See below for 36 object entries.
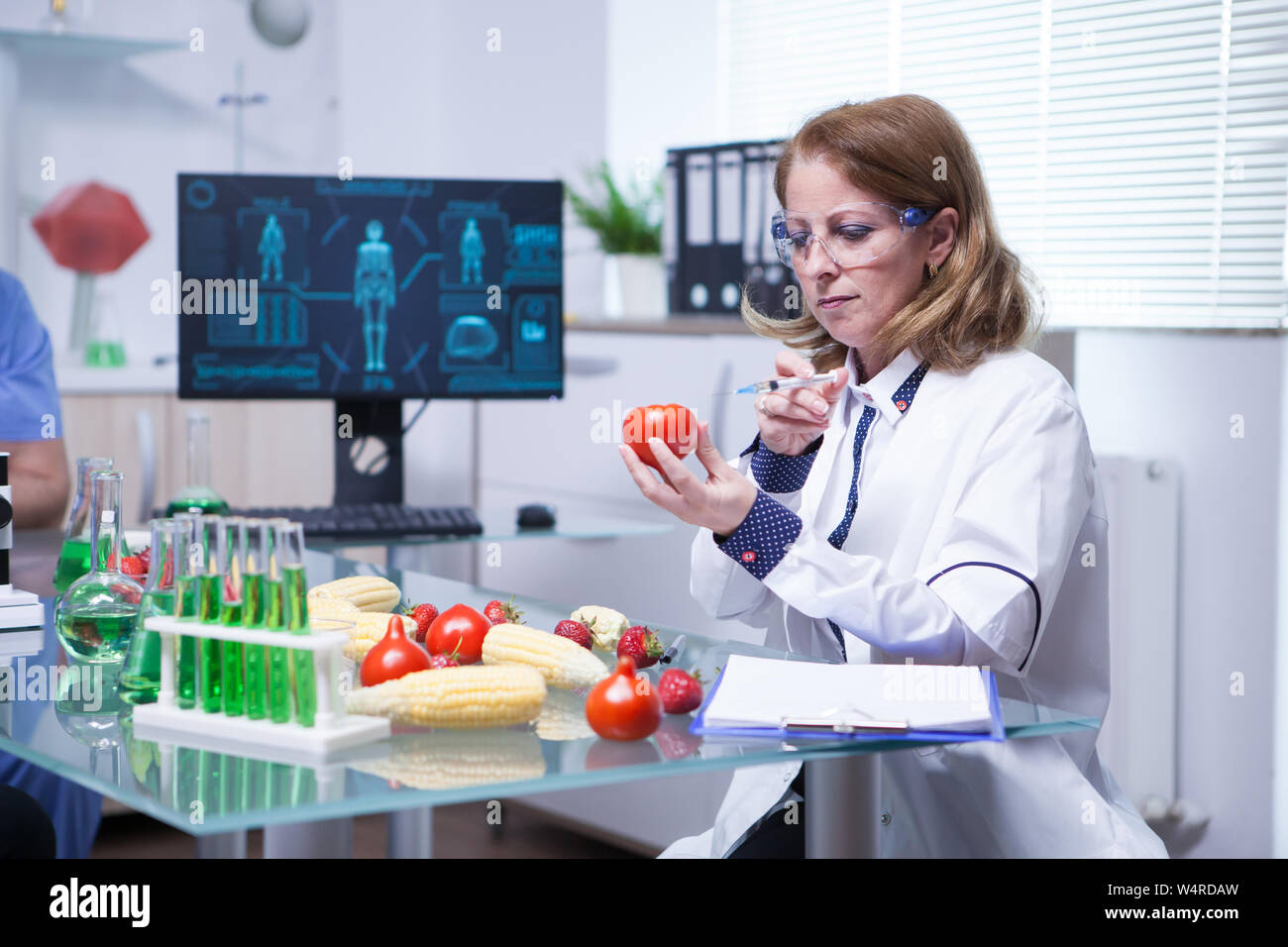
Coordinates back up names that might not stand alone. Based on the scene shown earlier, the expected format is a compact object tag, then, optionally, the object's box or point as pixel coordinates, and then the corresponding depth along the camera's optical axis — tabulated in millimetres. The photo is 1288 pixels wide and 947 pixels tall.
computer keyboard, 2557
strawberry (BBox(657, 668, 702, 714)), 1240
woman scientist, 1479
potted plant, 3527
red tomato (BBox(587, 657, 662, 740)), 1160
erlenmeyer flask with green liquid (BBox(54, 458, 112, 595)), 1739
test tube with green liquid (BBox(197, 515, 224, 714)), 1196
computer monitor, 2723
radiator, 2537
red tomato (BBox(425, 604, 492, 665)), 1390
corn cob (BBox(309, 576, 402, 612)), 1626
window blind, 2555
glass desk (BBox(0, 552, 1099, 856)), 1023
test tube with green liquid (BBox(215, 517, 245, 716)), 1184
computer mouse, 2740
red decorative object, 4055
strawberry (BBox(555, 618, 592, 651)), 1446
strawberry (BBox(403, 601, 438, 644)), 1483
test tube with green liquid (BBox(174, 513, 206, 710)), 1210
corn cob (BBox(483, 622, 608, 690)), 1306
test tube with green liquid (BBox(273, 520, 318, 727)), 1141
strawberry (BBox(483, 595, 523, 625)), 1507
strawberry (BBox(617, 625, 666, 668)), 1409
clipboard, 1143
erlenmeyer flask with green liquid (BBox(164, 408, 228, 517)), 2538
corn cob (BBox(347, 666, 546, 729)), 1186
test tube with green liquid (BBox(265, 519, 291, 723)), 1150
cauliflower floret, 1484
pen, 1432
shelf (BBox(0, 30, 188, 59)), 3973
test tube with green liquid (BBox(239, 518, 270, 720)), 1163
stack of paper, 1179
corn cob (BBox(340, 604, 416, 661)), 1402
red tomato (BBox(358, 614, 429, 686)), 1262
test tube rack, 1125
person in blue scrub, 2473
